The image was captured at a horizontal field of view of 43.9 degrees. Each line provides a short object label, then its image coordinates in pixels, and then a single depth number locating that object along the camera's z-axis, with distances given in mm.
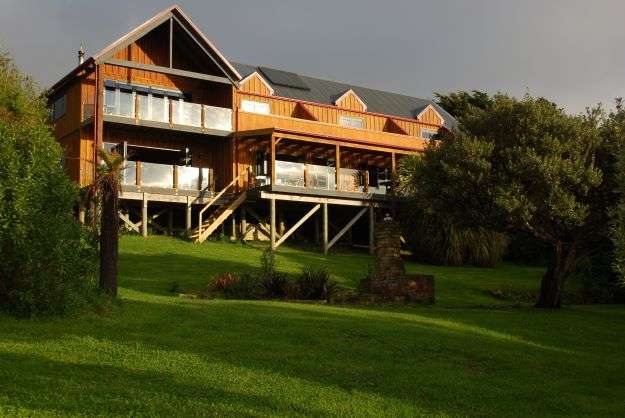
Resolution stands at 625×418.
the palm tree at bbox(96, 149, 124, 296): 15281
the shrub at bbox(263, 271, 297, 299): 18922
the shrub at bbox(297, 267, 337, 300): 19000
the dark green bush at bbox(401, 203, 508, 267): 31094
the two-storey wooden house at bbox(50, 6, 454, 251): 31797
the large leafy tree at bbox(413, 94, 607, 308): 20938
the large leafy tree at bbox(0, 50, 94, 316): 12922
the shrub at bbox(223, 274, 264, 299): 18703
